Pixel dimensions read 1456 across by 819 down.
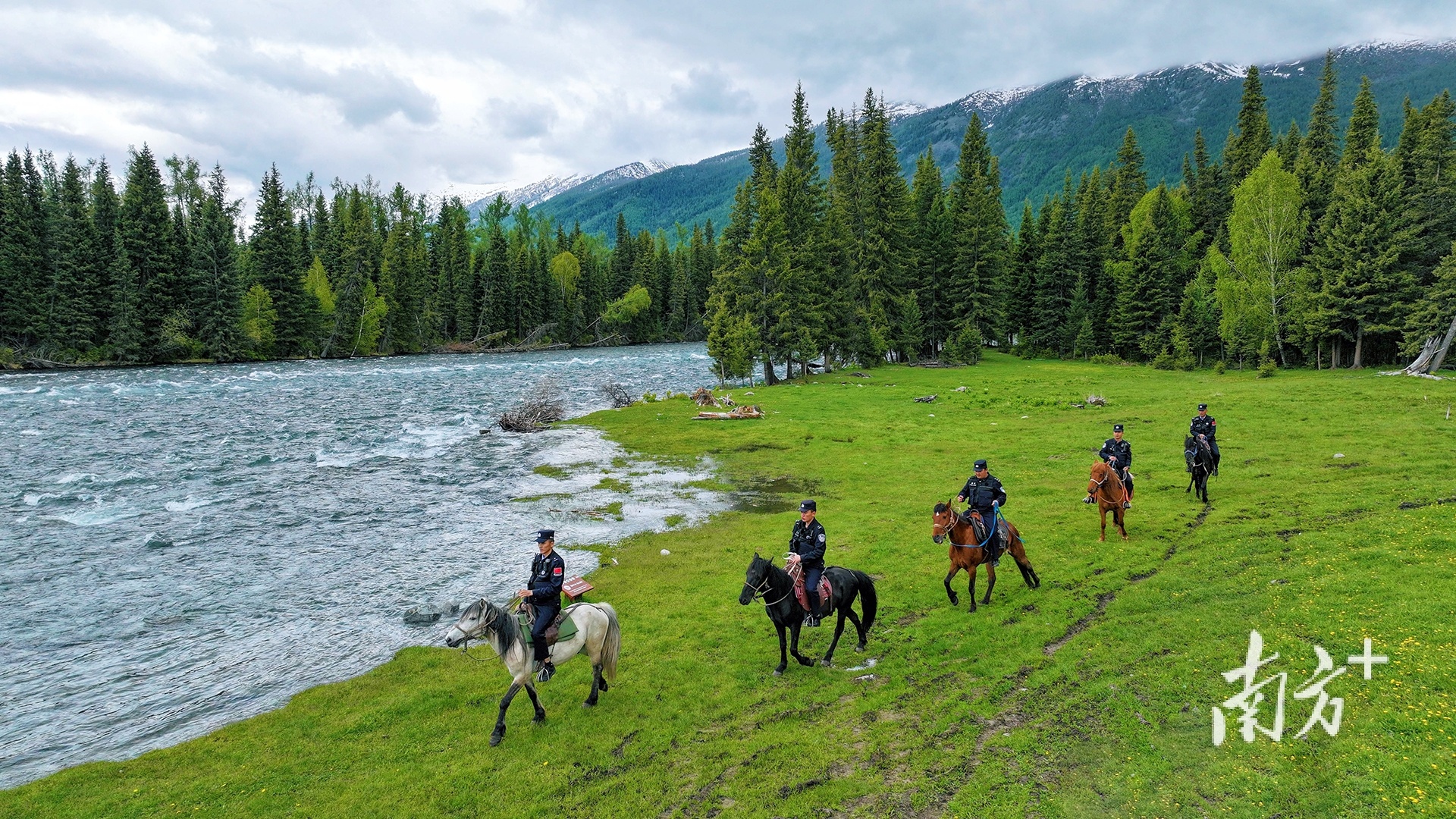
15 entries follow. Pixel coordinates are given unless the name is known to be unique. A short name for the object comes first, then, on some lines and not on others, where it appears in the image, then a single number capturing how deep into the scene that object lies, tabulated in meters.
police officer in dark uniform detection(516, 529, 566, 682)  11.11
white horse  10.48
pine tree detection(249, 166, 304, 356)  89.12
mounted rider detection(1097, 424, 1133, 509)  18.81
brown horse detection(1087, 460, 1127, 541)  17.58
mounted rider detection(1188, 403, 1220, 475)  21.05
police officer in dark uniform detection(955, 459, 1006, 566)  14.59
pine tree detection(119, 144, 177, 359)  76.88
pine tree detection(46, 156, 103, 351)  72.31
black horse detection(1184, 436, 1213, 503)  20.69
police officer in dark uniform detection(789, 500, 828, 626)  12.36
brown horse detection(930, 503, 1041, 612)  14.29
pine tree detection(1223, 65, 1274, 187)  72.06
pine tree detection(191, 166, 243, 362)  80.12
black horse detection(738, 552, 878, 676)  11.70
